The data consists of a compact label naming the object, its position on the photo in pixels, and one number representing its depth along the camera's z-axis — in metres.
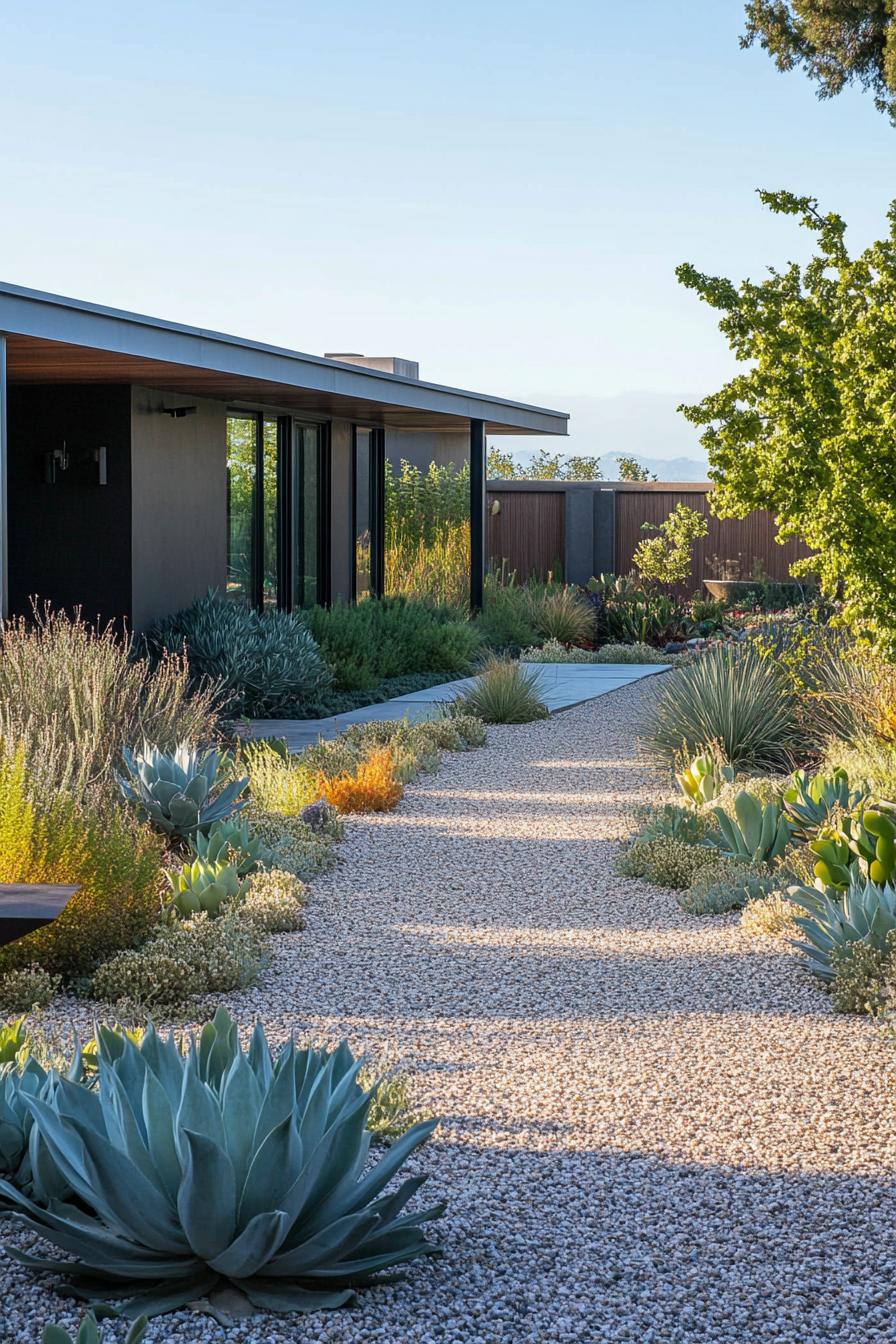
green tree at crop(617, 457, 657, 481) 46.88
